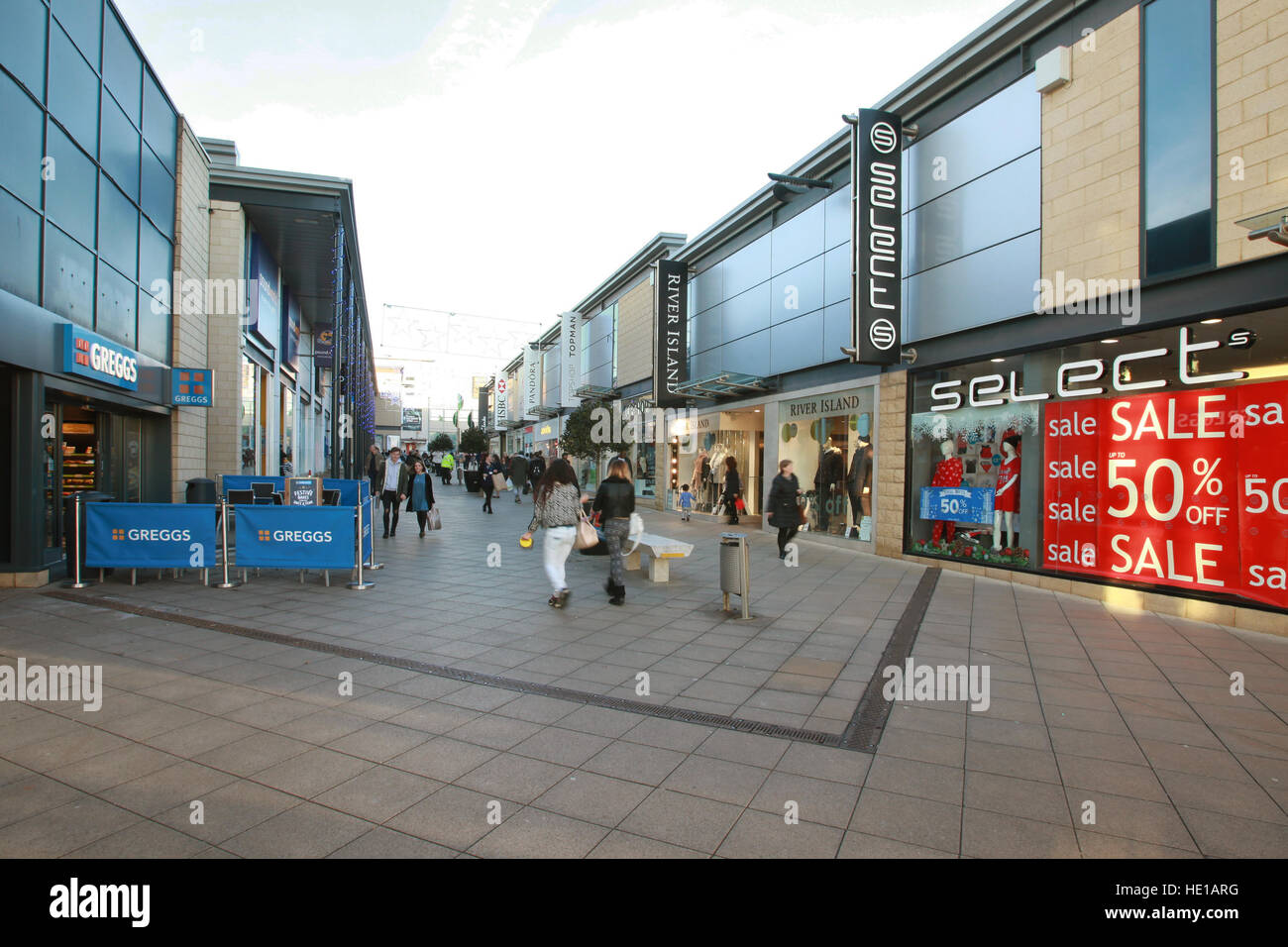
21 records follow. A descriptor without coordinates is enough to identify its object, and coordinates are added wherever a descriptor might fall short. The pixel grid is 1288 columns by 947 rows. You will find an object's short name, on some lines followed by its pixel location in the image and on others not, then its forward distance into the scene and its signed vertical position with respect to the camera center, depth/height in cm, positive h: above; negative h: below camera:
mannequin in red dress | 1030 -24
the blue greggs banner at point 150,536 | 876 -93
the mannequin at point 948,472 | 1146 -7
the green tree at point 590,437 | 2910 +120
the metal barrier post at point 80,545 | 860 -104
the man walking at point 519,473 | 3139 -37
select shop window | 733 +10
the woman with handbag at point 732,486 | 1863 -54
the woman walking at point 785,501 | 1227 -62
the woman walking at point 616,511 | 842 -56
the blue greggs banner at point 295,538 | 897 -97
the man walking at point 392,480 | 1506 -37
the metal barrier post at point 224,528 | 868 -82
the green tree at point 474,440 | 7415 +263
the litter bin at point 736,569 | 765 -113
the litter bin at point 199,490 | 1234 -50
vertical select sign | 1204 +400
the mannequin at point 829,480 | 1486 -29
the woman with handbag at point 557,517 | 812 -61
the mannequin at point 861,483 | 1371 -34
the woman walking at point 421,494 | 1530 -67
